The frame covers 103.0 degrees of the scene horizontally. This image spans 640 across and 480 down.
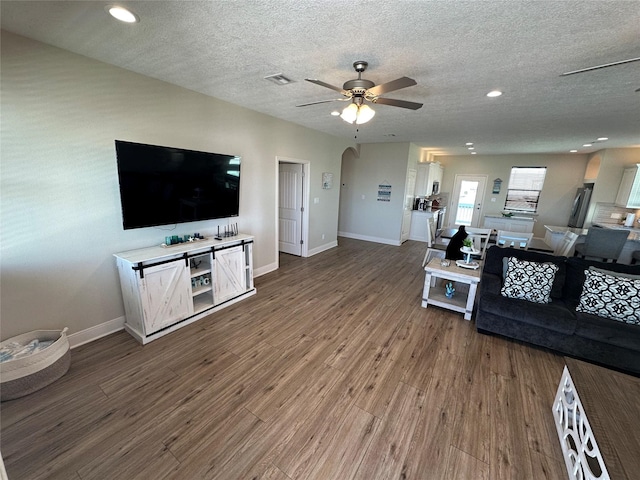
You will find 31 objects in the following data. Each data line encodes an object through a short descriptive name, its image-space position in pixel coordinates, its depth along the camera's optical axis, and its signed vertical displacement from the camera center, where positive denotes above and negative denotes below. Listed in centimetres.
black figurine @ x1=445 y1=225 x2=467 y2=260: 395 -81
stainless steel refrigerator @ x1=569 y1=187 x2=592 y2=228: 629 -20
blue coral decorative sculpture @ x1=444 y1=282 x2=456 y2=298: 353 -134
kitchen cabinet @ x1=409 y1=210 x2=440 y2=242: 739 -99
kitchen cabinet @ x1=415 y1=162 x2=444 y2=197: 732 +36
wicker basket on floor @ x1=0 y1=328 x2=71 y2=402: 187 -149
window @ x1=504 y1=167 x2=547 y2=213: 795 +23
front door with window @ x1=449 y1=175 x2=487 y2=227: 870 -21
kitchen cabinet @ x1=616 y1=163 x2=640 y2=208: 527 +26
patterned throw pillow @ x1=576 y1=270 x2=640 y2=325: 238 -91
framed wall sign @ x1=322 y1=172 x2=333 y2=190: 561 +13
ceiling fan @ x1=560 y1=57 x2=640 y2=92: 181 +101
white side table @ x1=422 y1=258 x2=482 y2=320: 319 -122
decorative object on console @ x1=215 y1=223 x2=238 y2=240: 358 -71
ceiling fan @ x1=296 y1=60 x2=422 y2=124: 201 +76
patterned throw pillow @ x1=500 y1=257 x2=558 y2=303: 274 -90
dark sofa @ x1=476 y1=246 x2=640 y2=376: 234 -121
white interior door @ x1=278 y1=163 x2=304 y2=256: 520 -47
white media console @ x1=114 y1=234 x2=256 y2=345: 253 -114
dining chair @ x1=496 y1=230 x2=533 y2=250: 459 -80
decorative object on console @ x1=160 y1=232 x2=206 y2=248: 297 -72
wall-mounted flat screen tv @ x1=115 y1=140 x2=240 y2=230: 250 -5
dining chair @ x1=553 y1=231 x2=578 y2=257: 412 -77
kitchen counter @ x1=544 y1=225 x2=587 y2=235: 502 -64
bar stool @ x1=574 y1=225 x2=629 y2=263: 433 -74
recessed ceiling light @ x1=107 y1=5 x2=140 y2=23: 158 +102
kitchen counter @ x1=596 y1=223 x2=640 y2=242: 453 -56
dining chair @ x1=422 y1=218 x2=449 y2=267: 481 -101
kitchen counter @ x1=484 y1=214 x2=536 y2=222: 670 -58
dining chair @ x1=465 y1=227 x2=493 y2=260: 501 -83
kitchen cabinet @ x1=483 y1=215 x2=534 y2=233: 669 -75
